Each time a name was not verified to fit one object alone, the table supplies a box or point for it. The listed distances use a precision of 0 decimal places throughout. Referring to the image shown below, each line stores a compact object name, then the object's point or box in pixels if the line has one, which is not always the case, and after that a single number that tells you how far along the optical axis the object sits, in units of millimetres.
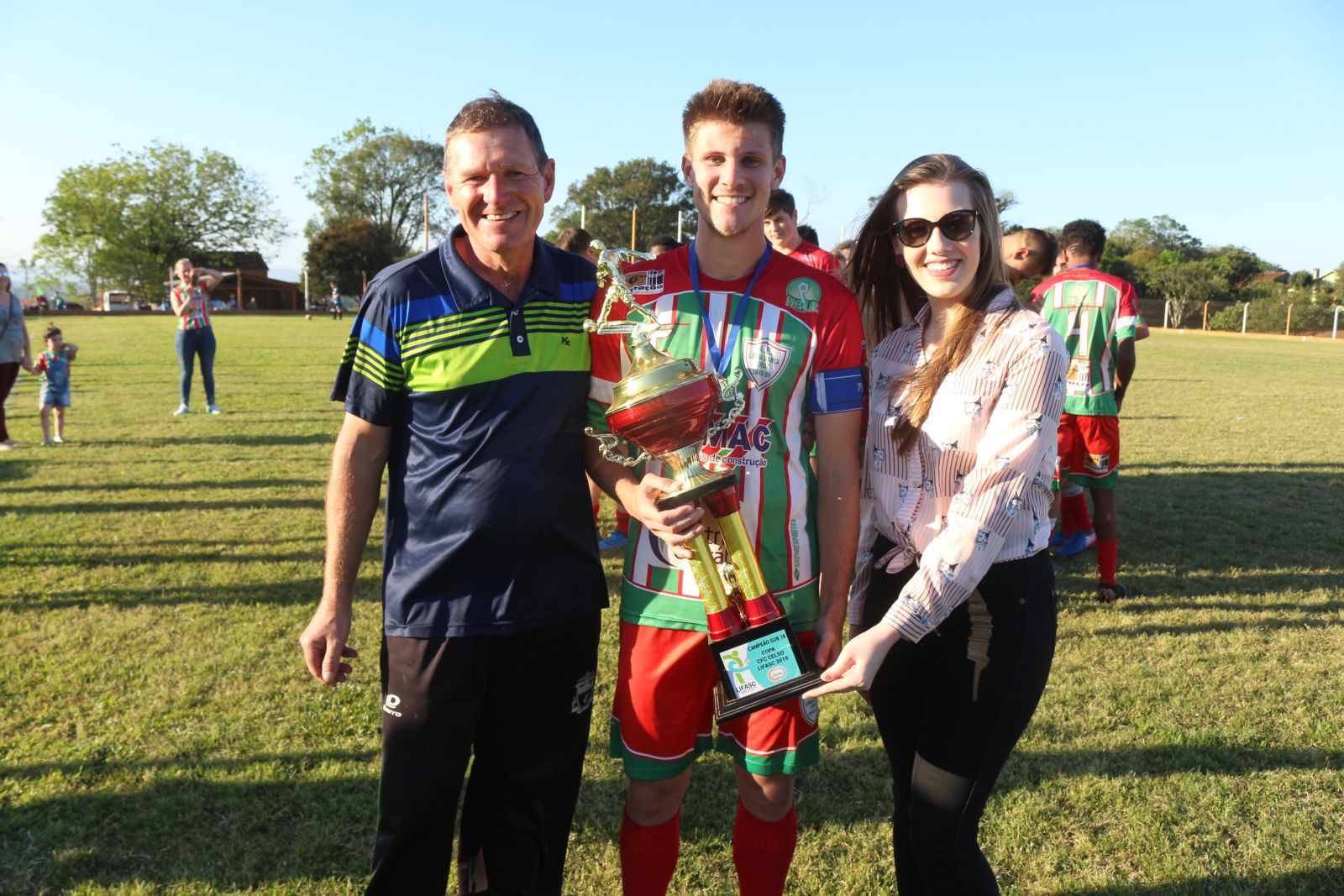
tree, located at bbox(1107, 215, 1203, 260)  92500
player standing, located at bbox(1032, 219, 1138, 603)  5891
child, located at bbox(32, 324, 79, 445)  10352
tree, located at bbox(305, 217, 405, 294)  63969
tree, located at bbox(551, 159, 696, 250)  71750
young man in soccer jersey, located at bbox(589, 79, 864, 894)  2301
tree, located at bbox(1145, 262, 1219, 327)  58188
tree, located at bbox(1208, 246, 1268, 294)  61500
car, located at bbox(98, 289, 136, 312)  64562
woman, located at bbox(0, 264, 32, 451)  9328
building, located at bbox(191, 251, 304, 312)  66188
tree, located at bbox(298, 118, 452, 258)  72250
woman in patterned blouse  2010
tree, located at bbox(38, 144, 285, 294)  64750
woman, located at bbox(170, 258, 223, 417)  12438
